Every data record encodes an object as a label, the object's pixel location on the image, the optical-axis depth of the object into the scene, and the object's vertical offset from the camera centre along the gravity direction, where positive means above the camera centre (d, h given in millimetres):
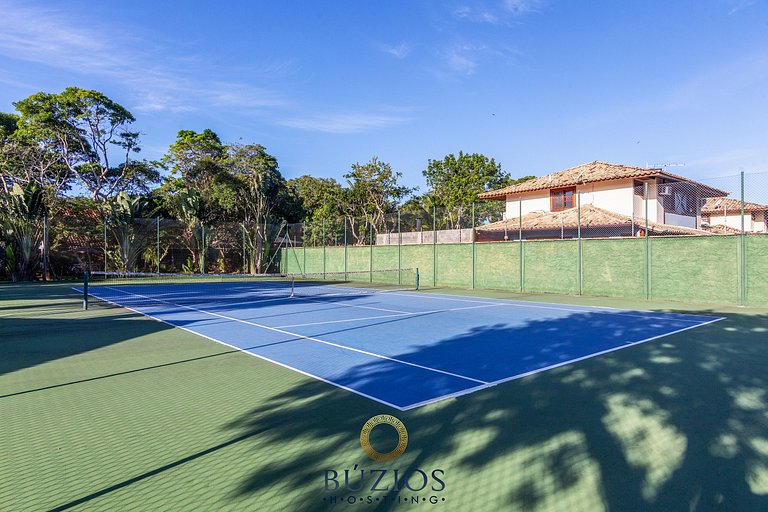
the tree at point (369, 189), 40156 +5672
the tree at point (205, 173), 33375 +6144
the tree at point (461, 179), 41094 +6906
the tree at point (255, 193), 31453 +4565
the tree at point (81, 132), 27562 +7678
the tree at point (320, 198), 38747 +4920
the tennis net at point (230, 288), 14945 -1470
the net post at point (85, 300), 11945 -1197
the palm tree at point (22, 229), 23641 +1290
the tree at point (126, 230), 26531 +1380
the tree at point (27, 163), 27391 +5579
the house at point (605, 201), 18688 +2674
